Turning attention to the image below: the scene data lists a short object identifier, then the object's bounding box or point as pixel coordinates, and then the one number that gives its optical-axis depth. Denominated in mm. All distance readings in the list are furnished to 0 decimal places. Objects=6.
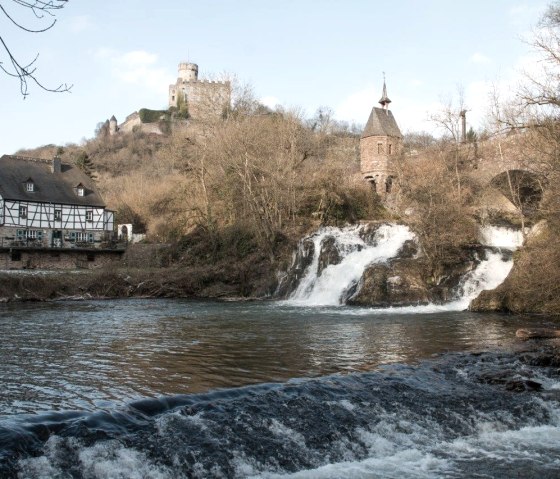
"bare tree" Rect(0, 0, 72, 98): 4563
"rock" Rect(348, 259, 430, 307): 22500
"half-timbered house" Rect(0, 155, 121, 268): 43562
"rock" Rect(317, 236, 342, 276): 27641
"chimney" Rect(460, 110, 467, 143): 37400
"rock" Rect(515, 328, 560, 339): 13203
